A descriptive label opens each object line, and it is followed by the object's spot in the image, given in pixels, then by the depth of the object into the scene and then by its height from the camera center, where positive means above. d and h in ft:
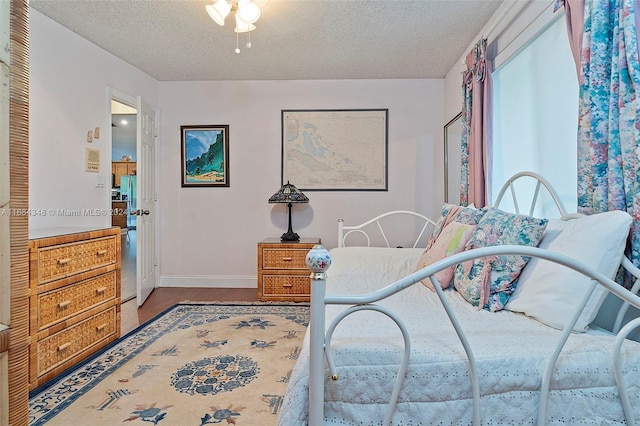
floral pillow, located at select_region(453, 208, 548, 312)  4.50 -0.78
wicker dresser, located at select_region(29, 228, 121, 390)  6.13 -1.78
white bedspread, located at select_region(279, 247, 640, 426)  2.93 -1.49
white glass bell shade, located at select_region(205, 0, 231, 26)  6.80 +3.86
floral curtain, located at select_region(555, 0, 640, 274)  3.78 +1.14
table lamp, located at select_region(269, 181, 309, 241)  11.63 +0.36
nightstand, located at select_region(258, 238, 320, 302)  11.36 -2.07
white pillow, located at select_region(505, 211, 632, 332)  3.62 -0.72
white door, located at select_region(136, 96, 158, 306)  11.21 +0.10
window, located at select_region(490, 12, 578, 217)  5.73 +1.80
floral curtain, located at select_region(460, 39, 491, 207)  8.02 +1.96
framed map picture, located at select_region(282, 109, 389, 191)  12.81 +2.14
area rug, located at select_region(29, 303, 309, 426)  5.35 -3.08
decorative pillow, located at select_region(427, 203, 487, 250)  6.01 -0.15
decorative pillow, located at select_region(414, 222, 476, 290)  5.49 -0.62
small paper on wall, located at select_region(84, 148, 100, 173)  9.68 +1.33
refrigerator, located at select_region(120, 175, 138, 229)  25.39 +1.39
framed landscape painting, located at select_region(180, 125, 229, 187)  13.12 +1.96
